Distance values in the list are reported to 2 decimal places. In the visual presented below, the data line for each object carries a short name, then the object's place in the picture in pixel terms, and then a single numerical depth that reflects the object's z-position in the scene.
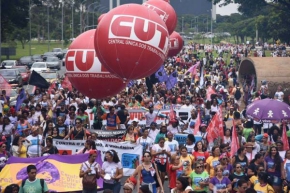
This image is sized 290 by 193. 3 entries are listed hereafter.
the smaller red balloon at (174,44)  34.81
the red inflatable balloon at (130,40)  18.69
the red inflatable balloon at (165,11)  30.79
